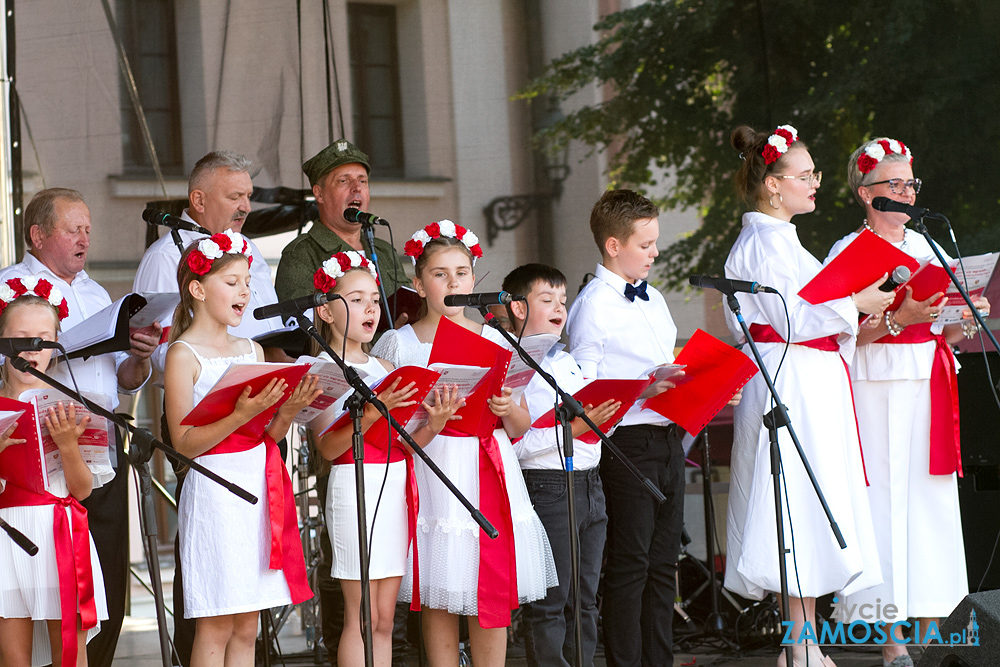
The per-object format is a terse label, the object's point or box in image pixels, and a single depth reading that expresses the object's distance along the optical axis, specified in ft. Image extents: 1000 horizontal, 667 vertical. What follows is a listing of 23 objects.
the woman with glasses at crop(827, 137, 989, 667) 25.85
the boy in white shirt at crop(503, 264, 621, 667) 23.41
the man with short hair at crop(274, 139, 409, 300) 27.12
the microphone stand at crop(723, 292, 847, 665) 20.81
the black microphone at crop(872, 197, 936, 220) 23.09
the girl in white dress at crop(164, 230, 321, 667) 19.63
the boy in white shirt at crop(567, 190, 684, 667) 23.89
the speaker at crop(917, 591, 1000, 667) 16.93
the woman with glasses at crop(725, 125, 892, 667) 23.97
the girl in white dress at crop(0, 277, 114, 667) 20.48
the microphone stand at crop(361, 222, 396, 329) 26.20
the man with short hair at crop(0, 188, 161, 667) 24.59
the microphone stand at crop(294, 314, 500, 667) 18.37
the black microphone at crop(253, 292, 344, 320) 18.54
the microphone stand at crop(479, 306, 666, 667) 19.38
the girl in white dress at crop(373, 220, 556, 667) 21.33
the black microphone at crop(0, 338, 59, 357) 18.13
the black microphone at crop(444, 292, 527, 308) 19.54
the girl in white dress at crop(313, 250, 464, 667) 21.04
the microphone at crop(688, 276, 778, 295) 21.59
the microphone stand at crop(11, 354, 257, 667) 16.60
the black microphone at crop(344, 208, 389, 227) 26.66
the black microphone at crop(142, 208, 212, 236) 25.23
